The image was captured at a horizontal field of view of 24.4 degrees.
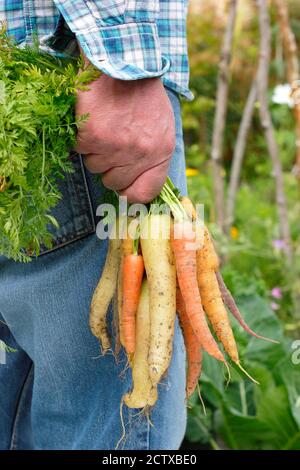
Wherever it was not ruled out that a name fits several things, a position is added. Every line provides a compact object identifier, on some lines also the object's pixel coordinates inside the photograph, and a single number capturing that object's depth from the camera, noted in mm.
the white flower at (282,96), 3178
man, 1166
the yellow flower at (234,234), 3340
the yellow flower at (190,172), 3247
